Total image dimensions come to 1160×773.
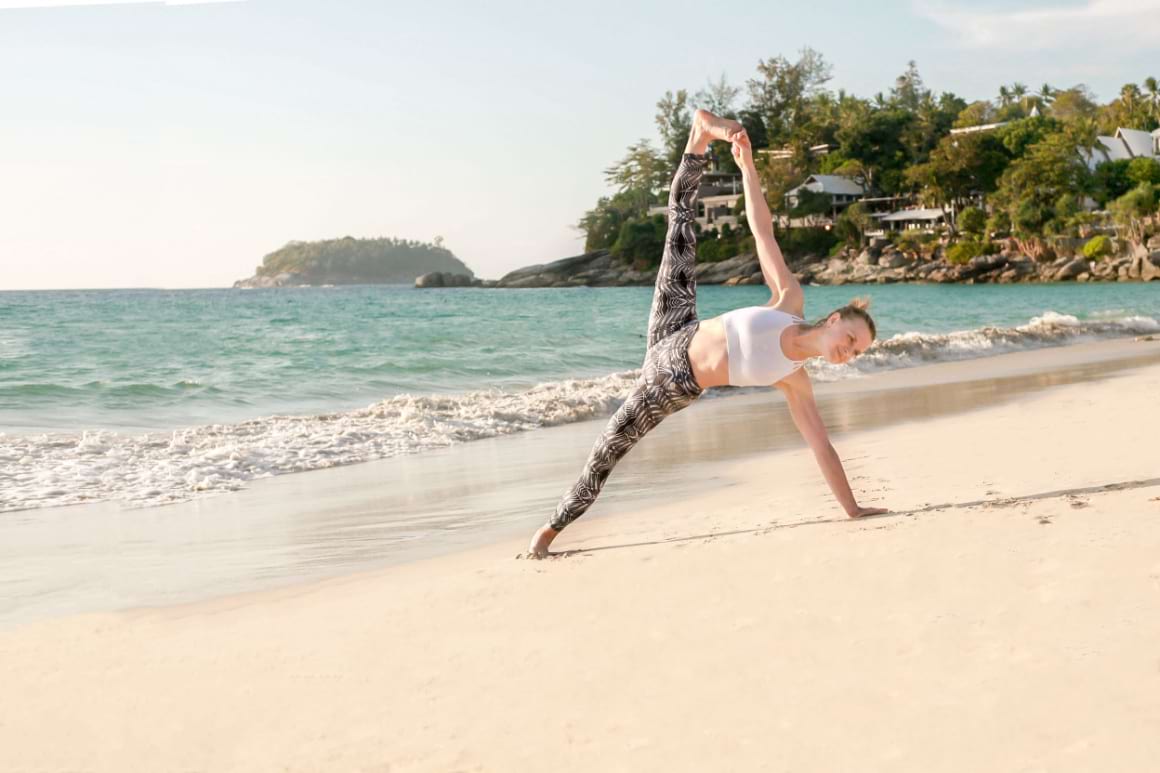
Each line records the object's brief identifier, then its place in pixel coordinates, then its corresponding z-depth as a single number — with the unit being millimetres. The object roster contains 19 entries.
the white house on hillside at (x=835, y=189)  95562
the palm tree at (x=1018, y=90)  127000
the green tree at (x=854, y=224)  90812
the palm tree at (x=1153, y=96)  101062
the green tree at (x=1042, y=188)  75062
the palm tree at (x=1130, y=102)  100375
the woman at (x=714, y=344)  4594
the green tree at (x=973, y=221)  81125
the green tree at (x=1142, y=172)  76125
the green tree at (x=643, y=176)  119250
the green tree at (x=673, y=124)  117875
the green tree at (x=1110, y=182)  77750
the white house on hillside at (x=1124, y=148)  82312
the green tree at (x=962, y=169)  84000
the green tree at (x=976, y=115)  99438
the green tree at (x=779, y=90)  117938
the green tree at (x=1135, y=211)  69062
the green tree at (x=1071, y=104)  120181
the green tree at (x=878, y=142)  97812
